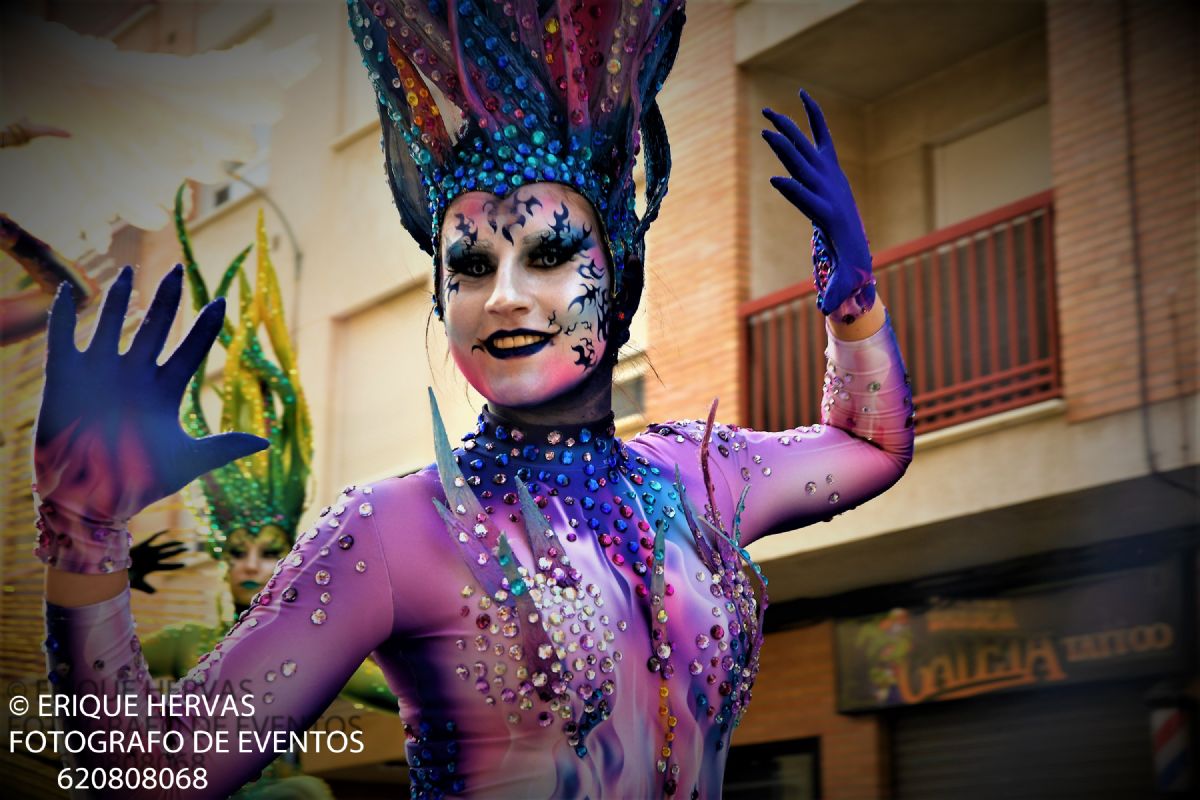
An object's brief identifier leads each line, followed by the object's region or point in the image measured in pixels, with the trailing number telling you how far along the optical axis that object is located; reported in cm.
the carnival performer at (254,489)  575
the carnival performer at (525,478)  195
